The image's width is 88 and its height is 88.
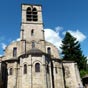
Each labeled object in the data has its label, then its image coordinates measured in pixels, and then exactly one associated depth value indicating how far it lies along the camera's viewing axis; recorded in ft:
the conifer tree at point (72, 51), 78.50
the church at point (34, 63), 55.01
